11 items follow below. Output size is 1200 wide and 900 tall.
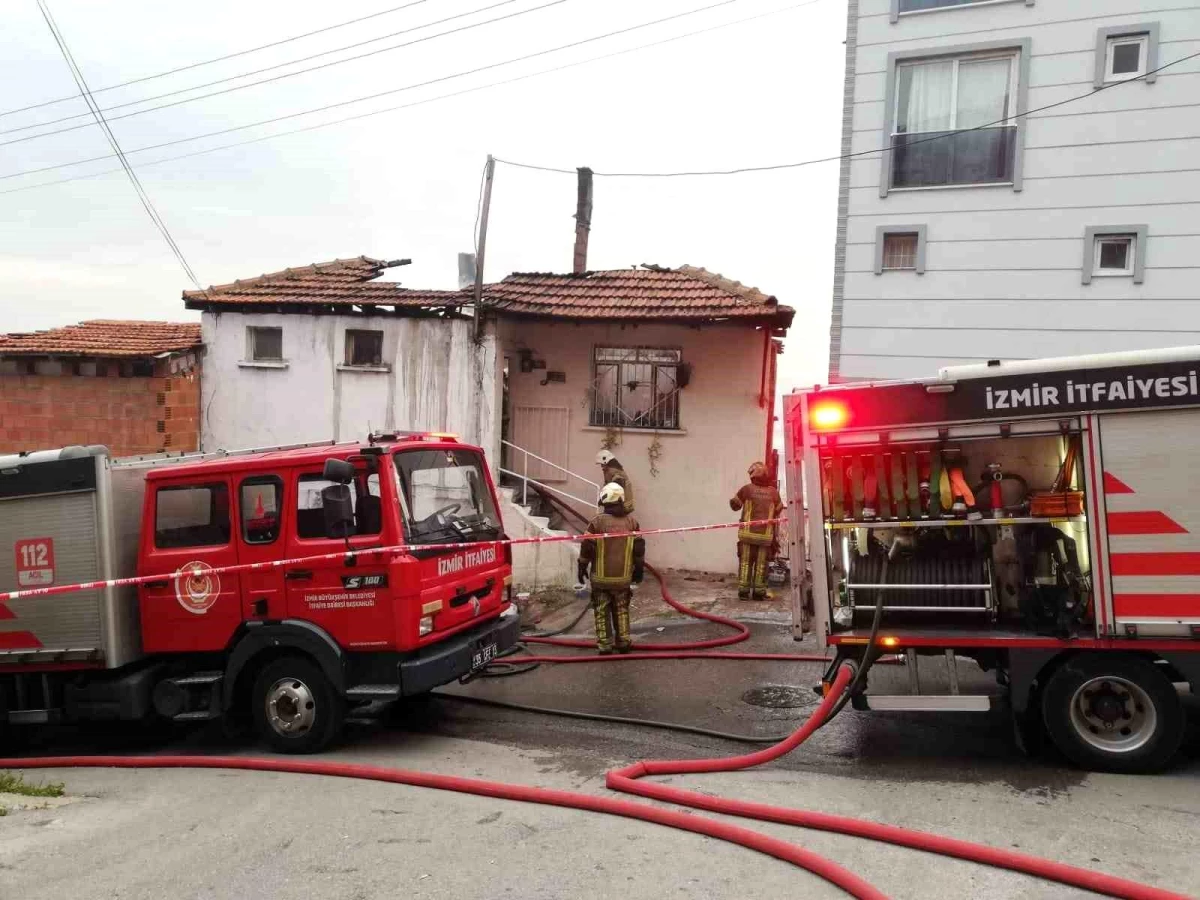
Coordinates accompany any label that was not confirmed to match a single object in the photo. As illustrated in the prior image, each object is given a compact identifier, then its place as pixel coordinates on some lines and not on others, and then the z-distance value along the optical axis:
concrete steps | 12.20
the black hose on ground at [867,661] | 5.80
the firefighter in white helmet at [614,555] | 8.69
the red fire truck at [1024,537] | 5.39
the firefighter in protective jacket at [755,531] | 11.10
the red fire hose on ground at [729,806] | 3.90
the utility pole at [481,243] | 12.36
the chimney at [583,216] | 18.59
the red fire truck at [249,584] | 6.28
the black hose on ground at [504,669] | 8.59
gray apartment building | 10.88
